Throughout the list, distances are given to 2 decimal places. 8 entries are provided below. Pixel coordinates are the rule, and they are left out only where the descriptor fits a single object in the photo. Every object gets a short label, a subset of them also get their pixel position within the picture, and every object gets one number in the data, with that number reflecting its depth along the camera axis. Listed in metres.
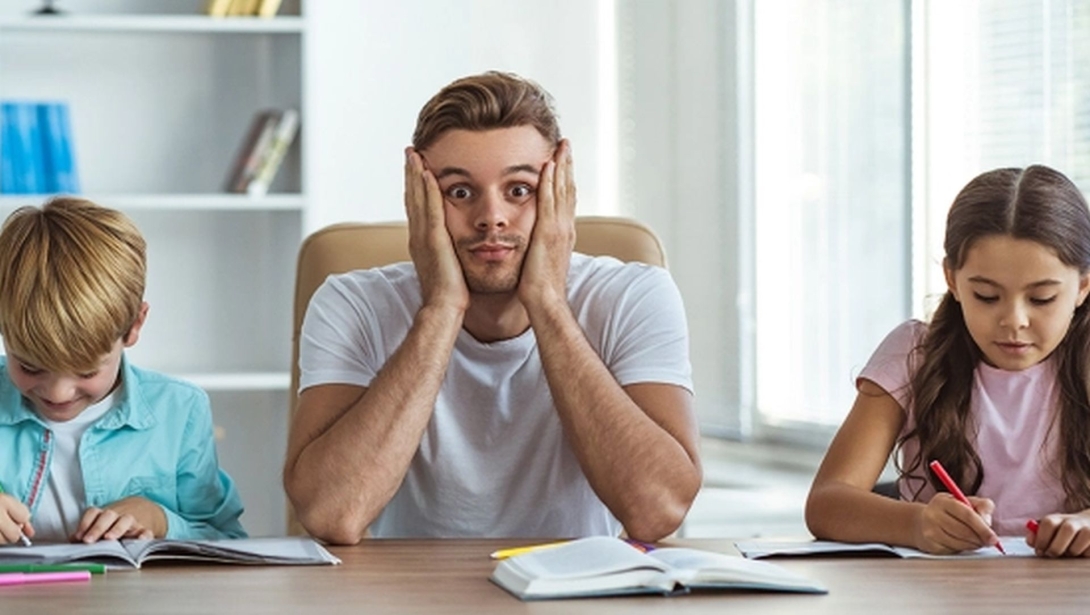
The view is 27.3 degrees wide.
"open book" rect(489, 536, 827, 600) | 1.77
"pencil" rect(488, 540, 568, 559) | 1.95
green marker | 1.86
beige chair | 2.52
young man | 2.22
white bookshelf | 3.74
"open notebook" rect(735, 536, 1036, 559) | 1.96
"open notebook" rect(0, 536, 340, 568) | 1.91
